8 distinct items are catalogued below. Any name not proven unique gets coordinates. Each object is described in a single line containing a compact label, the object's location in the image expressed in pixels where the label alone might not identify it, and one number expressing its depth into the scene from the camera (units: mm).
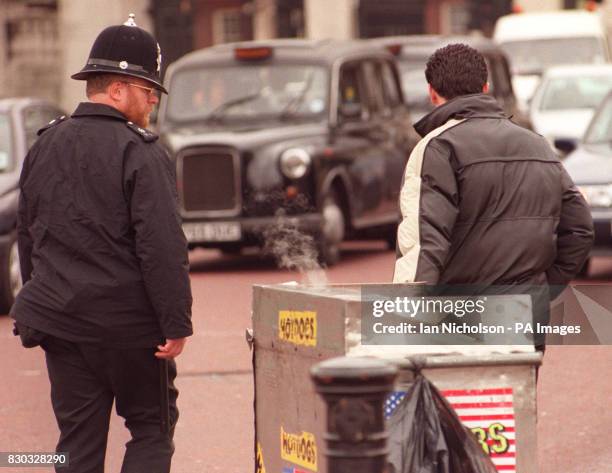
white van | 56219
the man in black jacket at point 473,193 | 10742
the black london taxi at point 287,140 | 31172
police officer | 10391
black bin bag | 9219
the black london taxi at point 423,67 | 40375
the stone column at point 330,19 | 84875
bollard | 8031
